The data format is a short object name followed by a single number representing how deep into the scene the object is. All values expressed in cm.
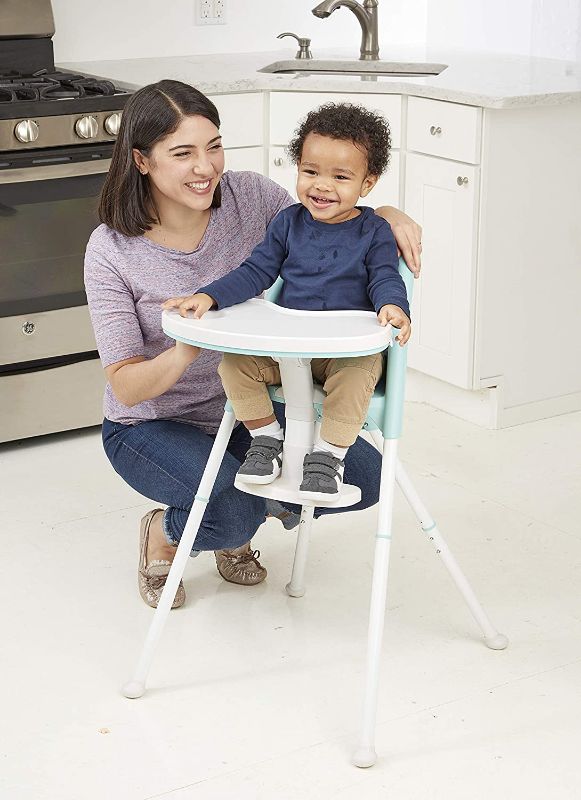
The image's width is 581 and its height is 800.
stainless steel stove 301
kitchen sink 375
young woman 211
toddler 189
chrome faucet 366
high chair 174
